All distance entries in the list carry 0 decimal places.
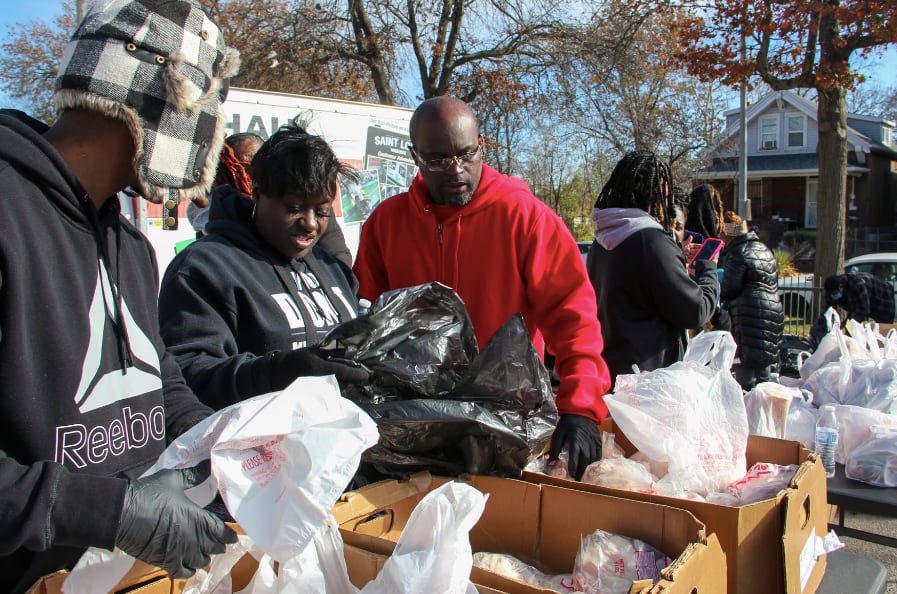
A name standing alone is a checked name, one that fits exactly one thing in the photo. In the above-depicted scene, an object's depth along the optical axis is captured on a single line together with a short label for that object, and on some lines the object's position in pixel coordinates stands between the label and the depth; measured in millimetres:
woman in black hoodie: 1562
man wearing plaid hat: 1036
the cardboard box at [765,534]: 1490
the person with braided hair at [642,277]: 2852
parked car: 9484
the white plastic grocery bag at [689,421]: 1884
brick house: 29656
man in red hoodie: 2082
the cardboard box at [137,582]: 1113
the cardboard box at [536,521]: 1445
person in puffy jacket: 4676
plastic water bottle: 2418
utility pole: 15695
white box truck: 4965
